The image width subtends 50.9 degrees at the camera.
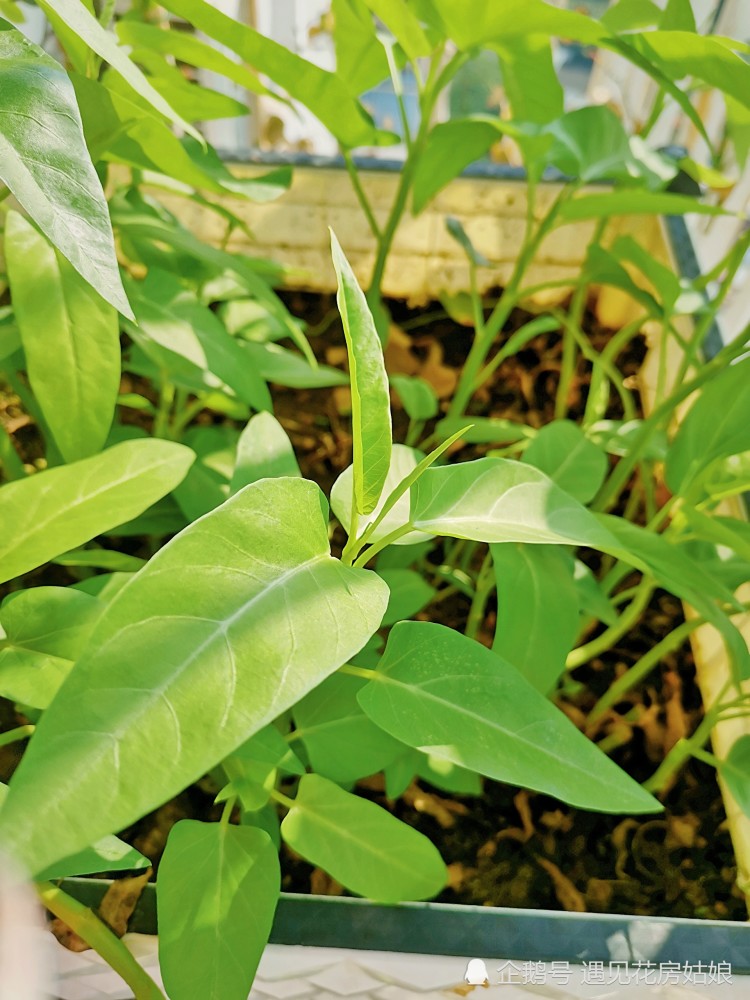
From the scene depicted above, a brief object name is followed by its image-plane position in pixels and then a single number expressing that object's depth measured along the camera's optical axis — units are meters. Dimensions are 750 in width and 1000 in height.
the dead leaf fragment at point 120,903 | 0.41
